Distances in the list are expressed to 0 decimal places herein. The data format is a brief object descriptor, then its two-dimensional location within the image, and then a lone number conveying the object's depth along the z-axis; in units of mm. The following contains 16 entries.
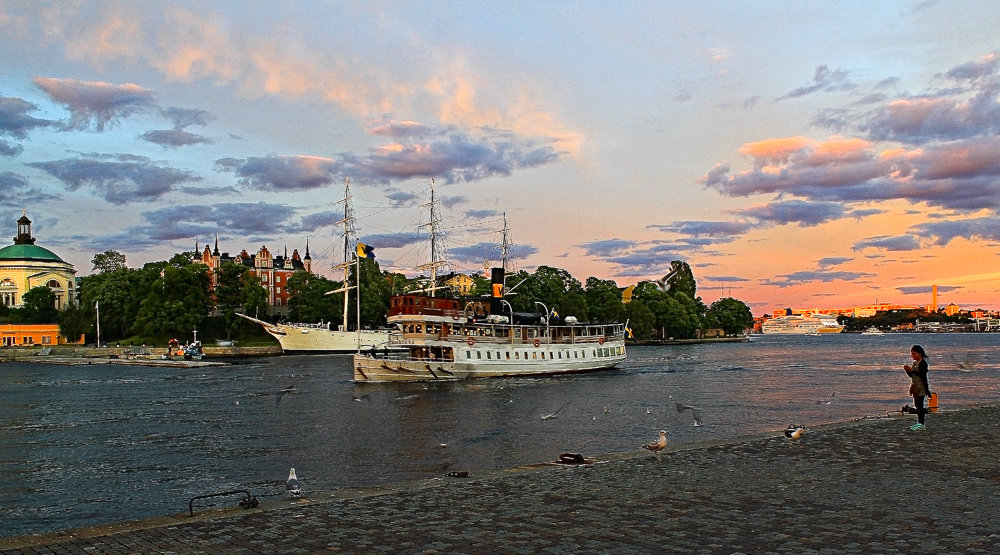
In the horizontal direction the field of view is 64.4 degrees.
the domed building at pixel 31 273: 166500
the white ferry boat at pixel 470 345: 66312
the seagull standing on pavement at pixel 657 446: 17891
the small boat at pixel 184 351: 109250
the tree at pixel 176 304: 130375
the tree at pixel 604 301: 168250
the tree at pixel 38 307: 153250
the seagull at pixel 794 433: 19906
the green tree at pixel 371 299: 147250
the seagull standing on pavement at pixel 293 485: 15381
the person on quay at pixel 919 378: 22212
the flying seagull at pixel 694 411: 35700
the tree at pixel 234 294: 140250
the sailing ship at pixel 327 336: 129500
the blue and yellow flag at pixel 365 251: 108750
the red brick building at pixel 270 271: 191000
